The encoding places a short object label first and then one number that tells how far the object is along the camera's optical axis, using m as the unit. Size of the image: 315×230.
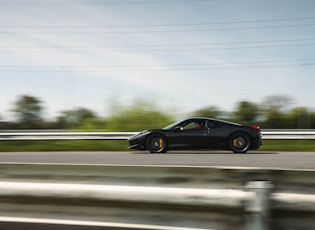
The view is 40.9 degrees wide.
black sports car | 12.26
